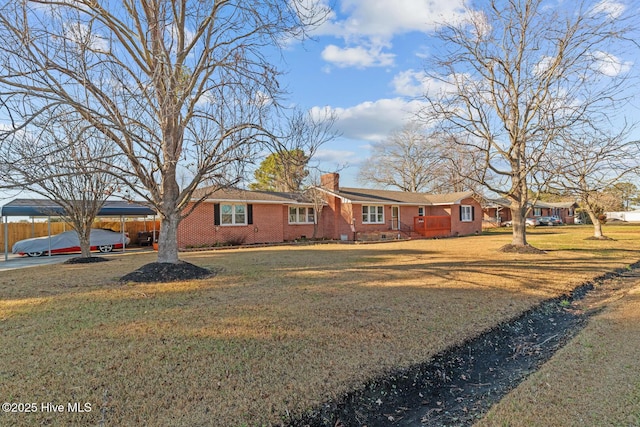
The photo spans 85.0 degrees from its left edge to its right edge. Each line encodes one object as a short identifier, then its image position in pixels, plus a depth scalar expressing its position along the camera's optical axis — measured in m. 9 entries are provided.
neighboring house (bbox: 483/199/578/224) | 48.12
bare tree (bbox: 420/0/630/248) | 12.50
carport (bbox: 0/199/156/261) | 14.12
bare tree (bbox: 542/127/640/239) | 11.30
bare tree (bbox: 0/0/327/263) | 7.09
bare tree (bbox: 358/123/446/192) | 42.10
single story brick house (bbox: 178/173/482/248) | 18.58
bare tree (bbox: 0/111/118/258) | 11.45
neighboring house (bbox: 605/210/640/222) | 59.44
